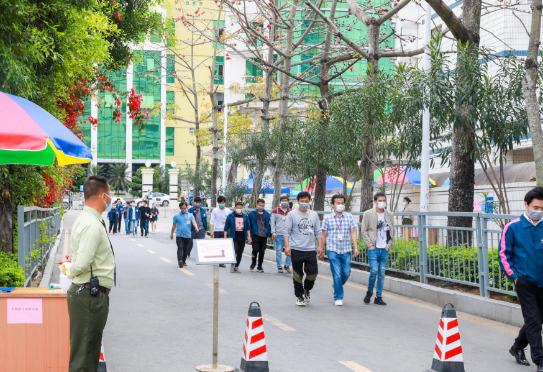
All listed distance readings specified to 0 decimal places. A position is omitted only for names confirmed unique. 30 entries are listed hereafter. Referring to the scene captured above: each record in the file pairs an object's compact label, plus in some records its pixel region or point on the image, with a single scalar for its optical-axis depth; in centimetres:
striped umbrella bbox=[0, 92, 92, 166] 729
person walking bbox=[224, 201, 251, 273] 1878
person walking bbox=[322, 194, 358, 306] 1231
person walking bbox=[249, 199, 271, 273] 1836
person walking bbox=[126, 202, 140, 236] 3650
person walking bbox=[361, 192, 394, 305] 1252
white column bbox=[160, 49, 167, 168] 9838
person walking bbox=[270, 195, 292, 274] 1761
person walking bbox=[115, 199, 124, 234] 3724
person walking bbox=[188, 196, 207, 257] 2098
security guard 579
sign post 725
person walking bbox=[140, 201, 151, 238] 3500
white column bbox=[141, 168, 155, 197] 6406
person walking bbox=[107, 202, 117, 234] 3812
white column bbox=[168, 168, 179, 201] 6894
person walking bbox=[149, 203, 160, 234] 3835
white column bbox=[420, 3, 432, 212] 1826
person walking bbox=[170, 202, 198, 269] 1936
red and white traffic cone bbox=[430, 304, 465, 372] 684
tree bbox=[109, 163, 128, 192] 9612
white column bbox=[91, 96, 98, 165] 9431
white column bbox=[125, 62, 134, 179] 9625
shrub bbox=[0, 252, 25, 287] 907
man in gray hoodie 1231
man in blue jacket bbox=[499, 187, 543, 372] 759
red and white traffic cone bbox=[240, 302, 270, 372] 688
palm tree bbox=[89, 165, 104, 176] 9006
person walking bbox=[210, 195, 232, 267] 1960
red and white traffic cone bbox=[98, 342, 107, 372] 704
